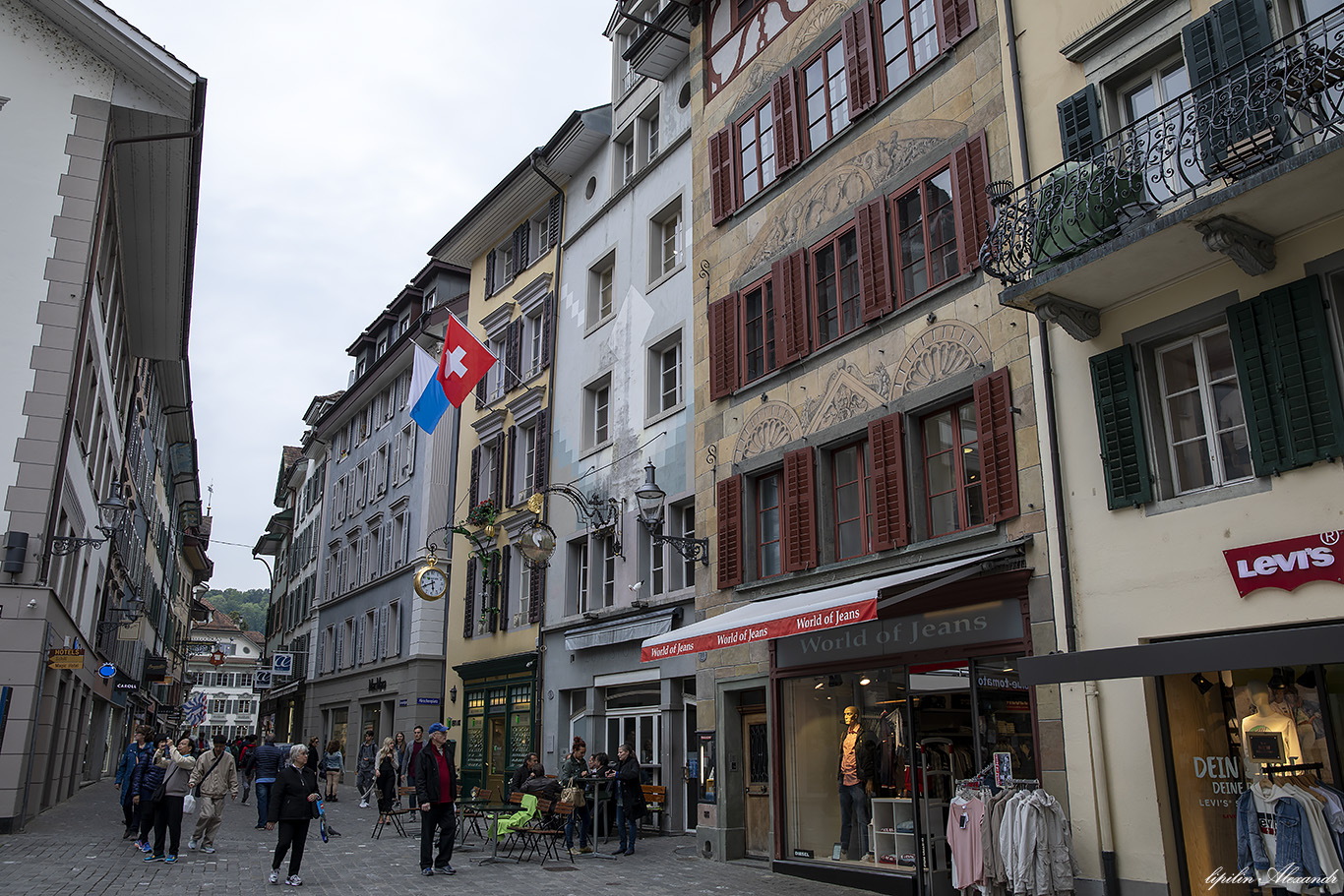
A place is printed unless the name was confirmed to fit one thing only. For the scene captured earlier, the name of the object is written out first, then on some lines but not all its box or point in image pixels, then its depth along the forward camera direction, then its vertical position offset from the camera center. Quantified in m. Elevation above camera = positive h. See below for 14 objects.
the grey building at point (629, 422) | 18.34 +5.96
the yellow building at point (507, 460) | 23.61 +6.55
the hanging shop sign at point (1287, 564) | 7.84 +1.17
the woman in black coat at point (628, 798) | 15.14 -1.07
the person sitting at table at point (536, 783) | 15.22 -0.85
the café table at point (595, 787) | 15.09 -0.92
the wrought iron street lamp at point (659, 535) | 15.95 +2.98
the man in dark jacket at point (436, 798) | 12.41 -0.85
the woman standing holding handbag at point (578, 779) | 15.25 -0.79
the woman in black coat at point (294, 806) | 11.40 -0.85
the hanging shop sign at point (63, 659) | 16.56 +1.13
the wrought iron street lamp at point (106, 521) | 17.22 +3.80
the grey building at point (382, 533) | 29.62 +6.38
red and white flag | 21.81 +7.56
